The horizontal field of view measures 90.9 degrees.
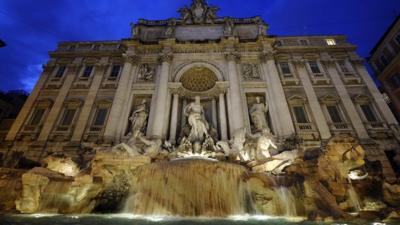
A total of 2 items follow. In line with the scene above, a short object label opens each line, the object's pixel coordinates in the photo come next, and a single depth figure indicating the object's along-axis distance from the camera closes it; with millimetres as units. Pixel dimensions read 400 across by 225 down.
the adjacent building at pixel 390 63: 20406
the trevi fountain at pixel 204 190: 6373
